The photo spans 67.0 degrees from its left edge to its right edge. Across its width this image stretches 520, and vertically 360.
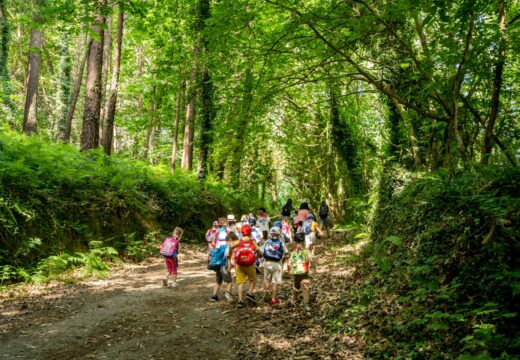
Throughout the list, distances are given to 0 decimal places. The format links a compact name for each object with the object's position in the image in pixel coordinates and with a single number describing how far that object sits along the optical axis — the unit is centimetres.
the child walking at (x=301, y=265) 889
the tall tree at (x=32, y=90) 1912
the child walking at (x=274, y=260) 928
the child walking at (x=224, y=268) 977
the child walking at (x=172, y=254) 1078
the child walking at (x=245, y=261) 926
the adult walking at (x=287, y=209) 1783
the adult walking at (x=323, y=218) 1959
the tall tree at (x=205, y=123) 2180
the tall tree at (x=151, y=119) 2592
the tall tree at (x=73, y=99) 2208
